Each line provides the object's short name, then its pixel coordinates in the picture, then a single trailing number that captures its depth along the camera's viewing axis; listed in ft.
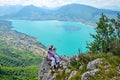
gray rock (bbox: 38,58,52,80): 26.44
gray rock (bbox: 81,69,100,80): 18.04
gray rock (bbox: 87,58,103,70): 20.04
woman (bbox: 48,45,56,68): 25.45
